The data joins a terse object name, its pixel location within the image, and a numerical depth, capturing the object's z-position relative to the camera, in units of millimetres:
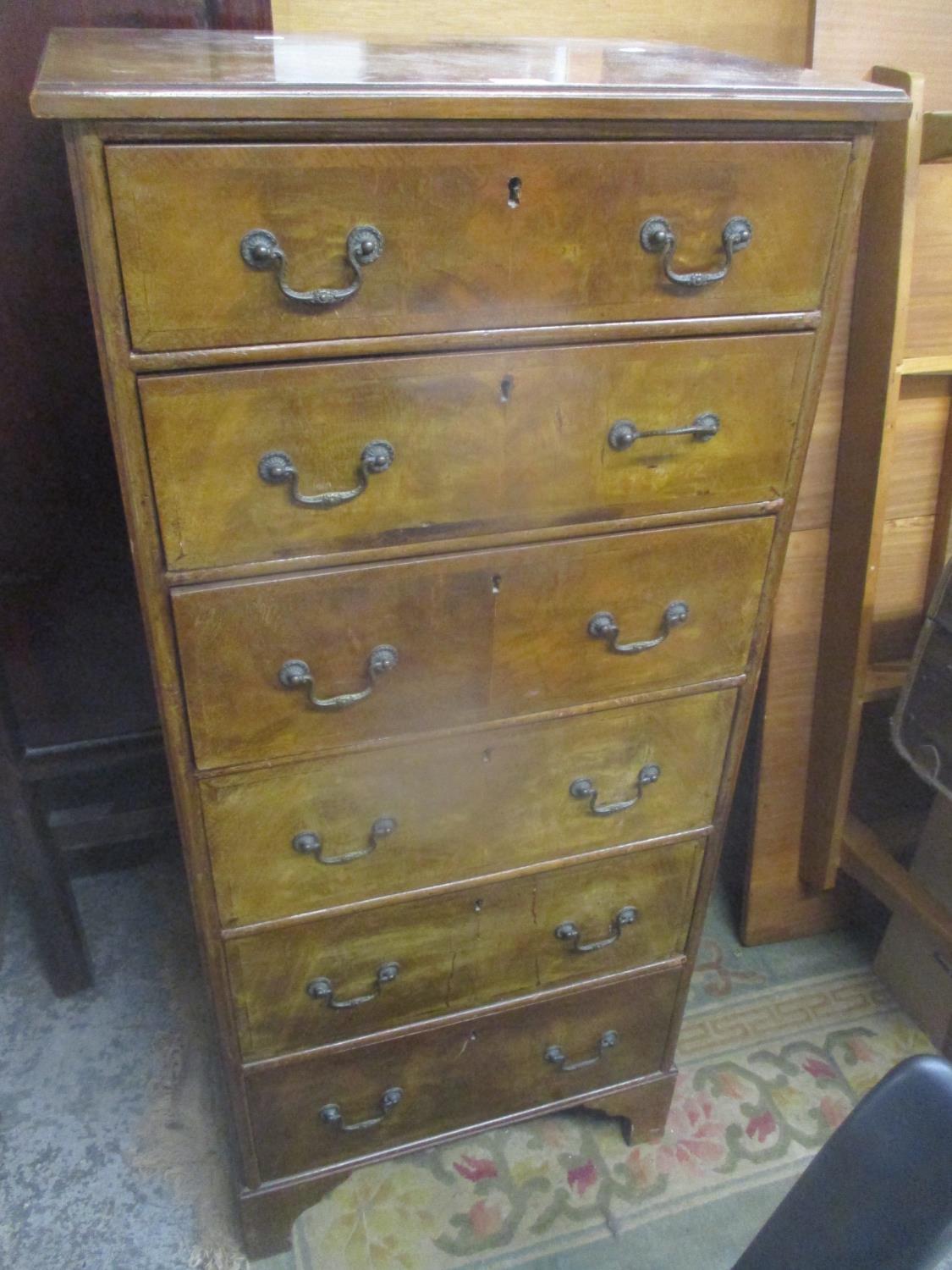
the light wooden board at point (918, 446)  1491
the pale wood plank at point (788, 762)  1555
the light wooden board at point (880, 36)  1316
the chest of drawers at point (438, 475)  751
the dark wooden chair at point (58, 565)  1231
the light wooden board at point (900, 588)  1562
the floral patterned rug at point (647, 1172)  1343
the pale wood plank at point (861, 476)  1308
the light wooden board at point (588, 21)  1228
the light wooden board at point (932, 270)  1364
